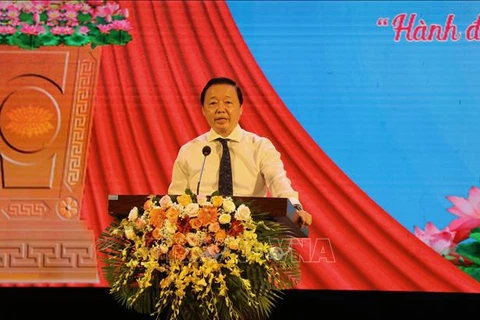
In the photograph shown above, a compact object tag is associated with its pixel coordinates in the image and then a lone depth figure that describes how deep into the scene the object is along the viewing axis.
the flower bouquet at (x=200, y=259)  2.38
